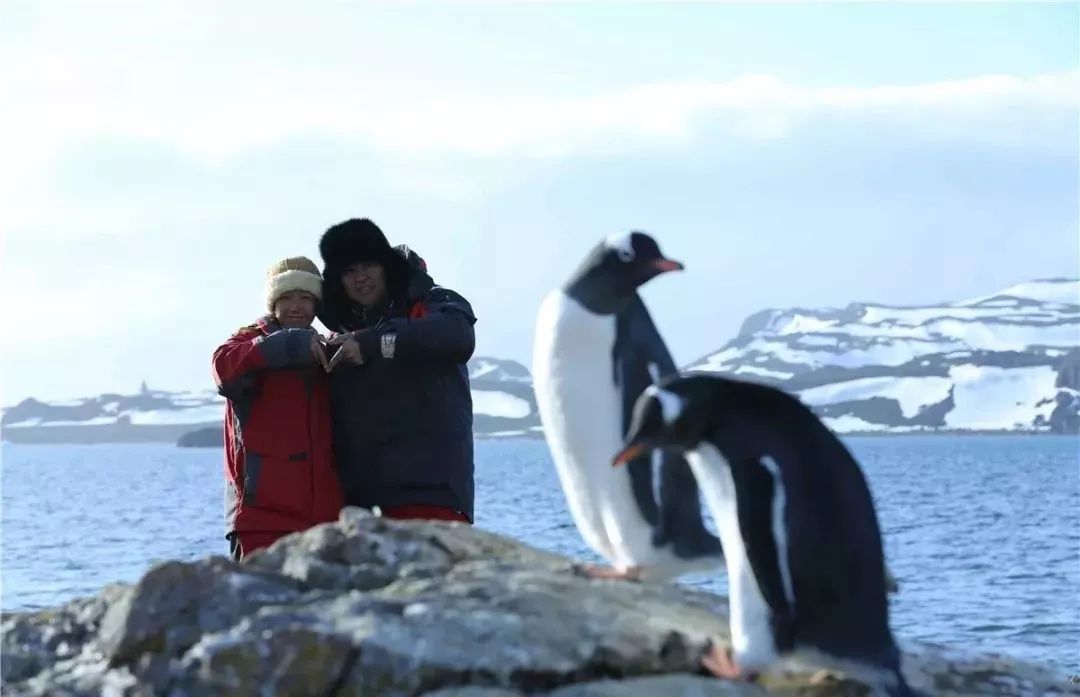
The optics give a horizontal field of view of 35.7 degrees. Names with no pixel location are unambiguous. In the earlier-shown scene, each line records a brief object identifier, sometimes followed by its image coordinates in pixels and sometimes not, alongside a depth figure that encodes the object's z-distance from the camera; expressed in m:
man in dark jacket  5.86
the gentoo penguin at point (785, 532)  4.31
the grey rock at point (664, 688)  4.25
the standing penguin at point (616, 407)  4.90
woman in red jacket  5.88
